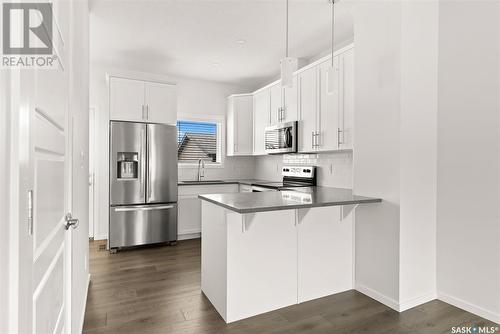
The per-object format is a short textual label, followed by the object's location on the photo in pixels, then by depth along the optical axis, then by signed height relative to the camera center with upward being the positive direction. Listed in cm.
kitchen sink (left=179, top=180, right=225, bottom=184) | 474 -28
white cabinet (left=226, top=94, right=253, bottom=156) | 511 +71
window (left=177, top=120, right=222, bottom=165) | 527 +42
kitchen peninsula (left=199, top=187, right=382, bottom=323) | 227 -71
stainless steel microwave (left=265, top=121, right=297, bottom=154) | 387 +37
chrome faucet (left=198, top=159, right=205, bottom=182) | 533 -8
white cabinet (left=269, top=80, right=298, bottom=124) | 392 +85
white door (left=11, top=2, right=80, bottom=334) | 65 -9
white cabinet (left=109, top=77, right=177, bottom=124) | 412 +91
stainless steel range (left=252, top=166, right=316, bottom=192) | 403 -20
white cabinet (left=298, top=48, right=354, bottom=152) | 311 +64
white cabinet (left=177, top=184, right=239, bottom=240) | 457 -70
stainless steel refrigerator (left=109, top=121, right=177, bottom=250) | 402 -28
